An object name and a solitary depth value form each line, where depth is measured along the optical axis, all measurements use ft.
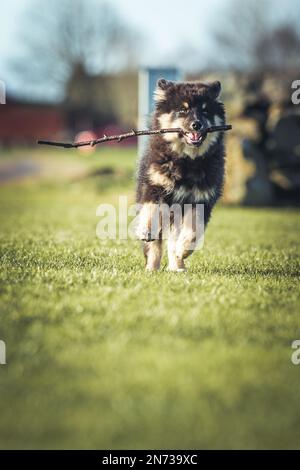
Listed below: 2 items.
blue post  42.11
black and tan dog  17.10
